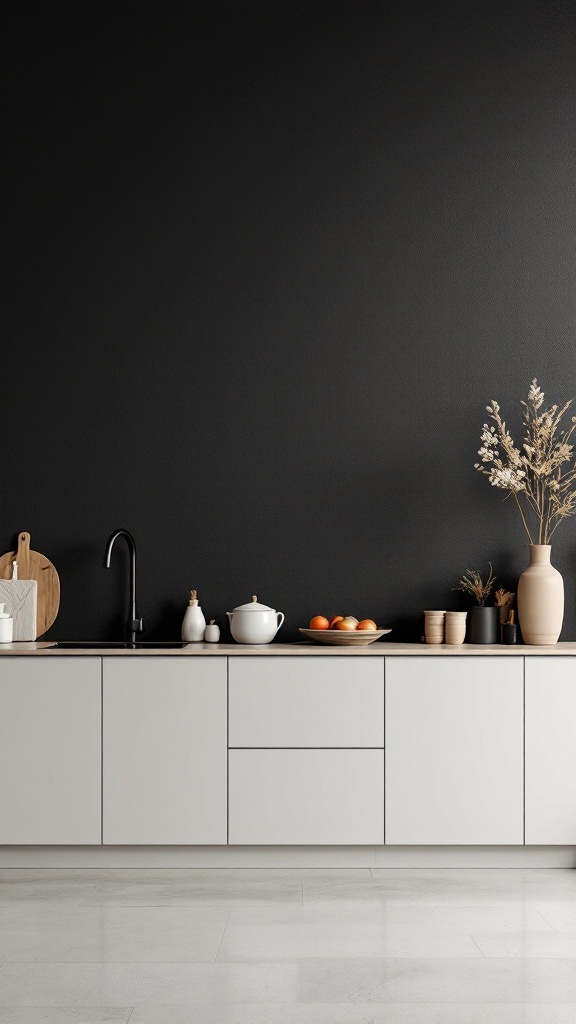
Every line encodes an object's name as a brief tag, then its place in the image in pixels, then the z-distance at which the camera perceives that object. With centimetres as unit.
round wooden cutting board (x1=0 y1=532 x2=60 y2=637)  393
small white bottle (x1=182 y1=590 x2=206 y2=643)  382
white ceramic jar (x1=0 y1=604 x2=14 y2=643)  375
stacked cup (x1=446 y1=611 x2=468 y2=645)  374
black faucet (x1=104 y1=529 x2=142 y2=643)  383
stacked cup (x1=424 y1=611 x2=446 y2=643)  376
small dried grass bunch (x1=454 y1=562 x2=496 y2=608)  386
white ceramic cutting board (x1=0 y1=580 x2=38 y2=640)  387
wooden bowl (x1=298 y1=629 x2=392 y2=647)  359
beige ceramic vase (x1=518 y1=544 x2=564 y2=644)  368
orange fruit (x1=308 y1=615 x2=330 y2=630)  364
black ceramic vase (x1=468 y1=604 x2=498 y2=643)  377
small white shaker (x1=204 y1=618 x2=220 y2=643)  382
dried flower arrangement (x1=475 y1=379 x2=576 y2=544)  380
